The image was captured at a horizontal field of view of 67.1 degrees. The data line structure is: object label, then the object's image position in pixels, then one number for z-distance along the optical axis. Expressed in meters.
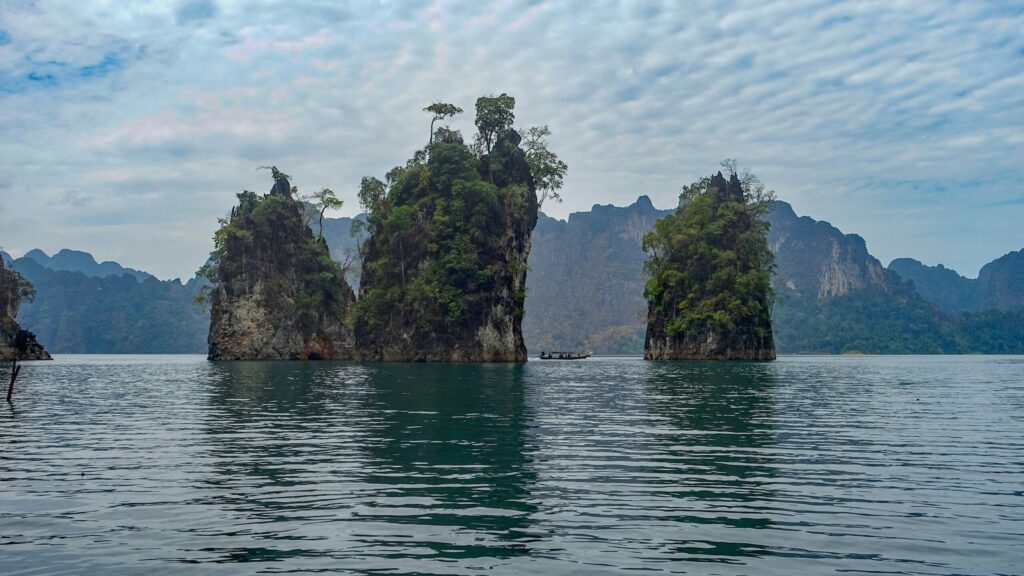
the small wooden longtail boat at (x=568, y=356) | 123.92
